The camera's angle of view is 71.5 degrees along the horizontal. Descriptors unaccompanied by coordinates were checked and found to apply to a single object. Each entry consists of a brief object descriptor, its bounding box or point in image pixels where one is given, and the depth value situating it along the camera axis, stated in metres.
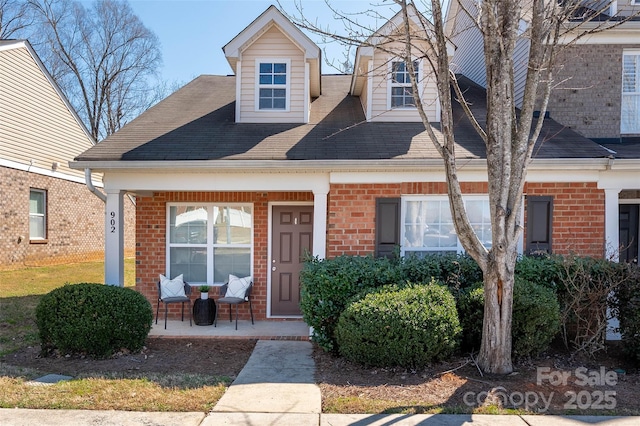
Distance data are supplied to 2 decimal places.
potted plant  7.83
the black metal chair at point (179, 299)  7.63
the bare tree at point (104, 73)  27.09
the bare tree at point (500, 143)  5.07
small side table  7.77
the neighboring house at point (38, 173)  12.70
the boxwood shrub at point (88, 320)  5.79
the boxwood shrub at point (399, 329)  5.21
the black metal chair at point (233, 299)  7.66
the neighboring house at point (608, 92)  8.38
